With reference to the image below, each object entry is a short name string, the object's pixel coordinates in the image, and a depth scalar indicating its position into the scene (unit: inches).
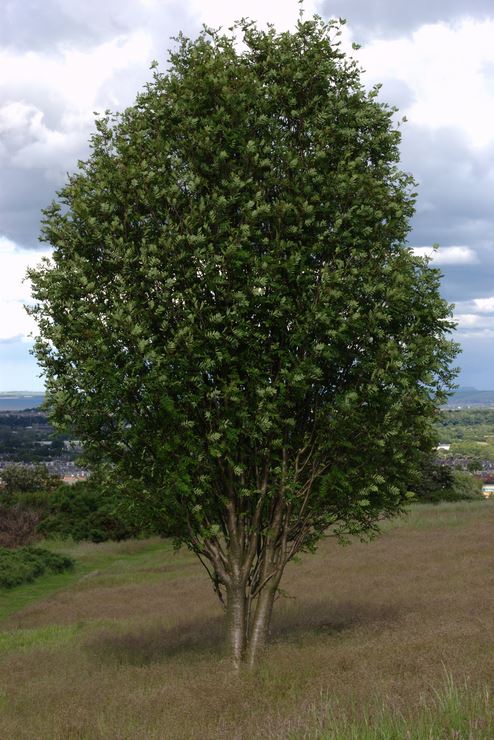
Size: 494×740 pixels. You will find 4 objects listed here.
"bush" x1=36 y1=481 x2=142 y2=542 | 2349.9
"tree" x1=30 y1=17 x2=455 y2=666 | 606.5
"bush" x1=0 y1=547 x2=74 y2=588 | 1624.0
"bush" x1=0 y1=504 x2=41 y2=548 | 2271.2
